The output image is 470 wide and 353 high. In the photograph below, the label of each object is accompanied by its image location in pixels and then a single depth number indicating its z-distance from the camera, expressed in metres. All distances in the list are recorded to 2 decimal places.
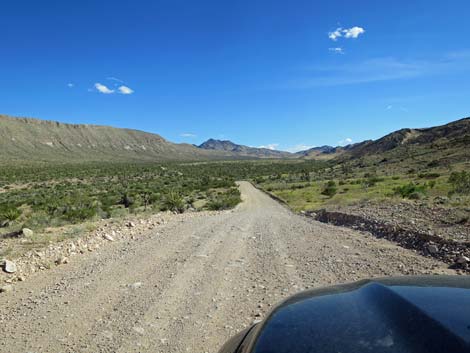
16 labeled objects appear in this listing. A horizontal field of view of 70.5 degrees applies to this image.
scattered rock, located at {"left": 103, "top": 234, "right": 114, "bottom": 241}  10.16
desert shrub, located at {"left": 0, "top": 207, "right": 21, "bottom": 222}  18.56
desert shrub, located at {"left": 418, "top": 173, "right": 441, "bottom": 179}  35.69
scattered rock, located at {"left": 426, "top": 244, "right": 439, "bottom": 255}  7.74
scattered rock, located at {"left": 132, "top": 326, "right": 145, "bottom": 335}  4.61
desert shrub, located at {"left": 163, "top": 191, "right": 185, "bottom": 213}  20.66
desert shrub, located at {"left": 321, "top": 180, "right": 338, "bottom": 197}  30.71
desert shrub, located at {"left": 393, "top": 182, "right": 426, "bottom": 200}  18.69
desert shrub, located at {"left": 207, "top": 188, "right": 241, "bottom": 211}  24.89
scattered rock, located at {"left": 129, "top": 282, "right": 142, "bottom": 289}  6.28
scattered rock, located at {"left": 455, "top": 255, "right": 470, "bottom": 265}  6.80
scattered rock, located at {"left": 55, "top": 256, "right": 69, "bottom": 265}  7.82
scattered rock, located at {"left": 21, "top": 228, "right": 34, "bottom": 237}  11.46
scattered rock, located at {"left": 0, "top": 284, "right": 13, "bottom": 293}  6.24
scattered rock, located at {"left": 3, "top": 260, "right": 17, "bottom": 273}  6.97
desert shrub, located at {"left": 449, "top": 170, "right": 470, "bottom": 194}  18.91
